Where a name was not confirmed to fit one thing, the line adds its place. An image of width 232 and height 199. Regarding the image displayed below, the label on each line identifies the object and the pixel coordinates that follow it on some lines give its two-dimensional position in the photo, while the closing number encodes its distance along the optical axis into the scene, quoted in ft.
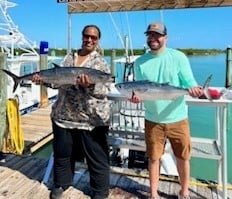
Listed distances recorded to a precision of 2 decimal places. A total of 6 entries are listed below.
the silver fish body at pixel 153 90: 5.15
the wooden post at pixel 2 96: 8.86
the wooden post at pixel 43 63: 17.77
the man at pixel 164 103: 5.37
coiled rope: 9.32
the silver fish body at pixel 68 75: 5.47
